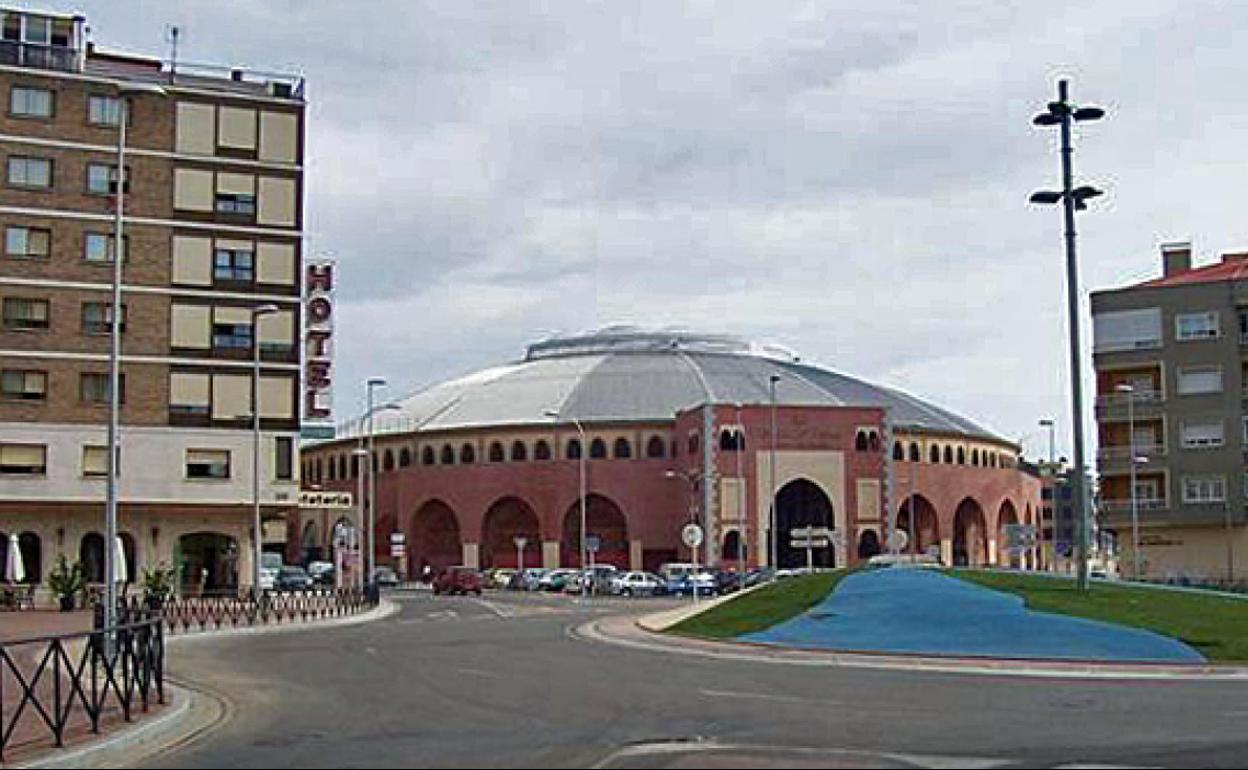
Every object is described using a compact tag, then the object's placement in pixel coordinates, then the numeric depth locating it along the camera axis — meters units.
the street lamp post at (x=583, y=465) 106.59
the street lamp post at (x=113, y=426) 29.78
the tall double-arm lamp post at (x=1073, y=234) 34.38
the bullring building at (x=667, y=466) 108.06
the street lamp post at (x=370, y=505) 83.16
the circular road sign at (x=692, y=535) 57.88
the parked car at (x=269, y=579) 72.97
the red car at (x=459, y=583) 82.75
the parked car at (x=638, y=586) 82.89
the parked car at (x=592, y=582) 86.00
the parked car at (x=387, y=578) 106.01
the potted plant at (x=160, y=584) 49.62
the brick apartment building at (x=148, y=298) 63.69
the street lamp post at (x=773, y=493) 99.30
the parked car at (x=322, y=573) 91.33
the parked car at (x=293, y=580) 75.62
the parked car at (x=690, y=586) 78.94
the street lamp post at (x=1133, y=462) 80.06
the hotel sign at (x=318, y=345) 70.81
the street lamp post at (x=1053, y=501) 134.62
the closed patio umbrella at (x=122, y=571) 52.34
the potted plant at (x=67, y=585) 54.97
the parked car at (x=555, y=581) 91.00
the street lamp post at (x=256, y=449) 60.09
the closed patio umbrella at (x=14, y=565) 55.22
